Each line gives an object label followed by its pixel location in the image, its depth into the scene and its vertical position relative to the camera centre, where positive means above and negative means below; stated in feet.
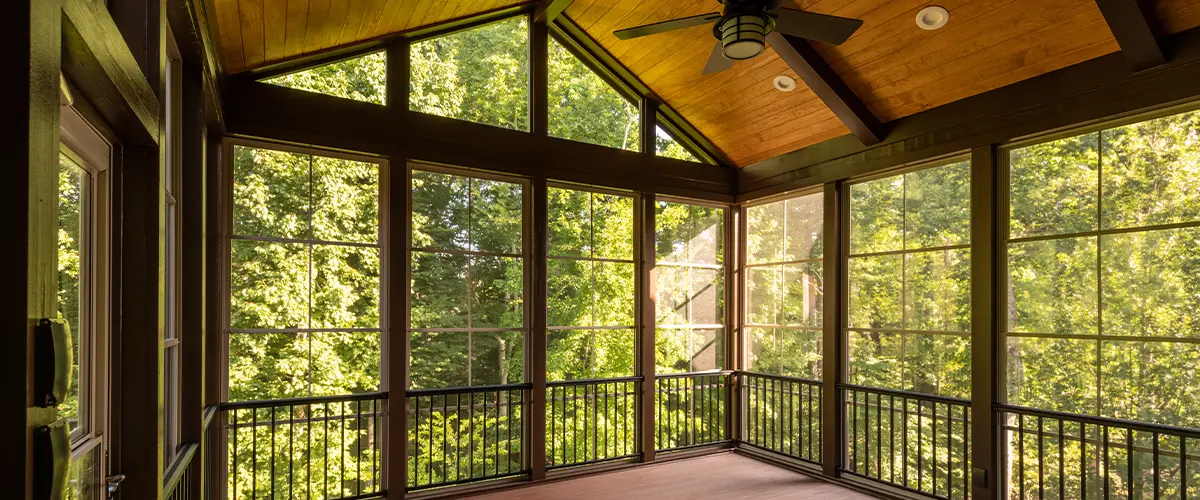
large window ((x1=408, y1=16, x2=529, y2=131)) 16.10 +4.82
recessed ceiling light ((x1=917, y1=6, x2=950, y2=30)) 12.50 +4.81
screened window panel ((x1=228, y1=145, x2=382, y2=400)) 13.61 -0.41
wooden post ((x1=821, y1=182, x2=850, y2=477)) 17.25 -2.12
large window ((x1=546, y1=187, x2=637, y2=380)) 17.92 -0.82
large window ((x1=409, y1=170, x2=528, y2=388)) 15.67 -0.62
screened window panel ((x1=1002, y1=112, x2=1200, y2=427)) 11.01 -0.31
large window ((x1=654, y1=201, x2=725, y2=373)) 19.71 -0.96
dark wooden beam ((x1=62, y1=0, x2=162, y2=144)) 4.06 +1.37
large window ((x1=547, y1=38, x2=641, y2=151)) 18.07 +4.47
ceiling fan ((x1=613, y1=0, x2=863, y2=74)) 9.72 +3.69
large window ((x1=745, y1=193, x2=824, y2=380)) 18.22 -0.87
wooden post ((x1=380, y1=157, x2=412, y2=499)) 14.74 -1.52
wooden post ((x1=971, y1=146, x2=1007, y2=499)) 13.55 -1.59
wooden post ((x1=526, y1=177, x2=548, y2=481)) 16.79 -2.01
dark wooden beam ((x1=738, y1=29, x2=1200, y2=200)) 11.05 +3.00
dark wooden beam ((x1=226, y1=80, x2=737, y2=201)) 13.69 +2.88
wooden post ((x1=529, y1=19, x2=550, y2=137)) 17.26 +4.95
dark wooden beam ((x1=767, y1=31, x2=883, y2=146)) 14.67 +4.15
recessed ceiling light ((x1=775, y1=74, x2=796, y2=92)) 16.20 +4.51
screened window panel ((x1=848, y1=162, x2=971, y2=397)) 14.64 -0.60
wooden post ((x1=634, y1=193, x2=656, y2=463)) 18.97 -1.79
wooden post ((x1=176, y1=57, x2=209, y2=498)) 9.41 +0.00
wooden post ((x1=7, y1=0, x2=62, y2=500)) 3.15 +0.20
